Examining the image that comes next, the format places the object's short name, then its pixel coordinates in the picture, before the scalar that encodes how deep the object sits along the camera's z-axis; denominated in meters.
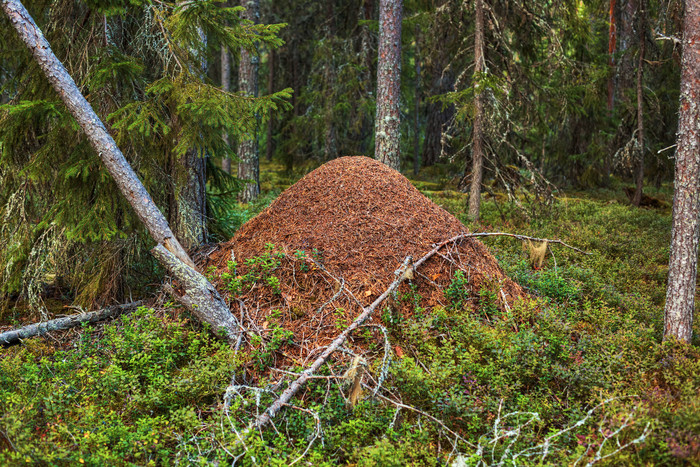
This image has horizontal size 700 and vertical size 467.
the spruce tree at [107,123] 5.34
